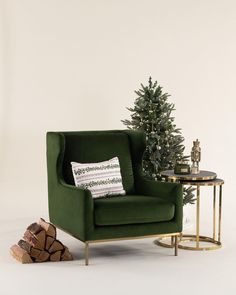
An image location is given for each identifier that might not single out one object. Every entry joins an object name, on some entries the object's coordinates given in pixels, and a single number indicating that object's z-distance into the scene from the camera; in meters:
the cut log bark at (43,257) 5.44
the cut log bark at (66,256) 5.50
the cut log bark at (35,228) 5.49
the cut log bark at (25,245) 5.44
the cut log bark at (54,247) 5.46
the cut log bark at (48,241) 5.46
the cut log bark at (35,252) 5.42
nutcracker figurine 6.18
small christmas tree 6.63
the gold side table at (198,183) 5.89
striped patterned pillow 5.85
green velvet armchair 5.39
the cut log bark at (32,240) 5.44
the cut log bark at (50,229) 5.49
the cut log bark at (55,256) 5.47
